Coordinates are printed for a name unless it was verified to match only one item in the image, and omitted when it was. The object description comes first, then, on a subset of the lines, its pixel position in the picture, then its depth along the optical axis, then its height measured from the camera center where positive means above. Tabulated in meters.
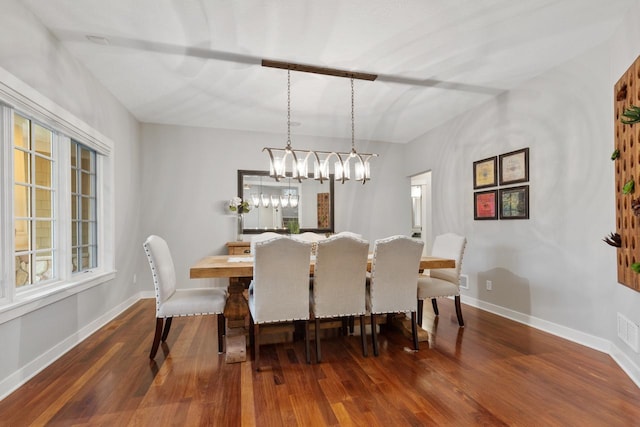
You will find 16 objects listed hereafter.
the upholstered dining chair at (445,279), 3.12 -0.71
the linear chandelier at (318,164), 2.98 +0.49
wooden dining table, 2.47 -0.58
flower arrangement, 4.88 +0.13
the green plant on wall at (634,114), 1.60 +0.49
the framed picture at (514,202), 3.39 +0.10
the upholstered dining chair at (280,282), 2.32 -0.52
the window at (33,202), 2.34 +0.10
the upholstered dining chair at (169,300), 2.50 -0.70
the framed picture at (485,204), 3.78 +0.09
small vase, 5.02 -0.23
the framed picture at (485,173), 3.77 +0.47
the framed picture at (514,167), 3.39 +0.49
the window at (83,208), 3.11 +0.07
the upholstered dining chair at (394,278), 2.60 -0.55
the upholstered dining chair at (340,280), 2.46 -0.54
